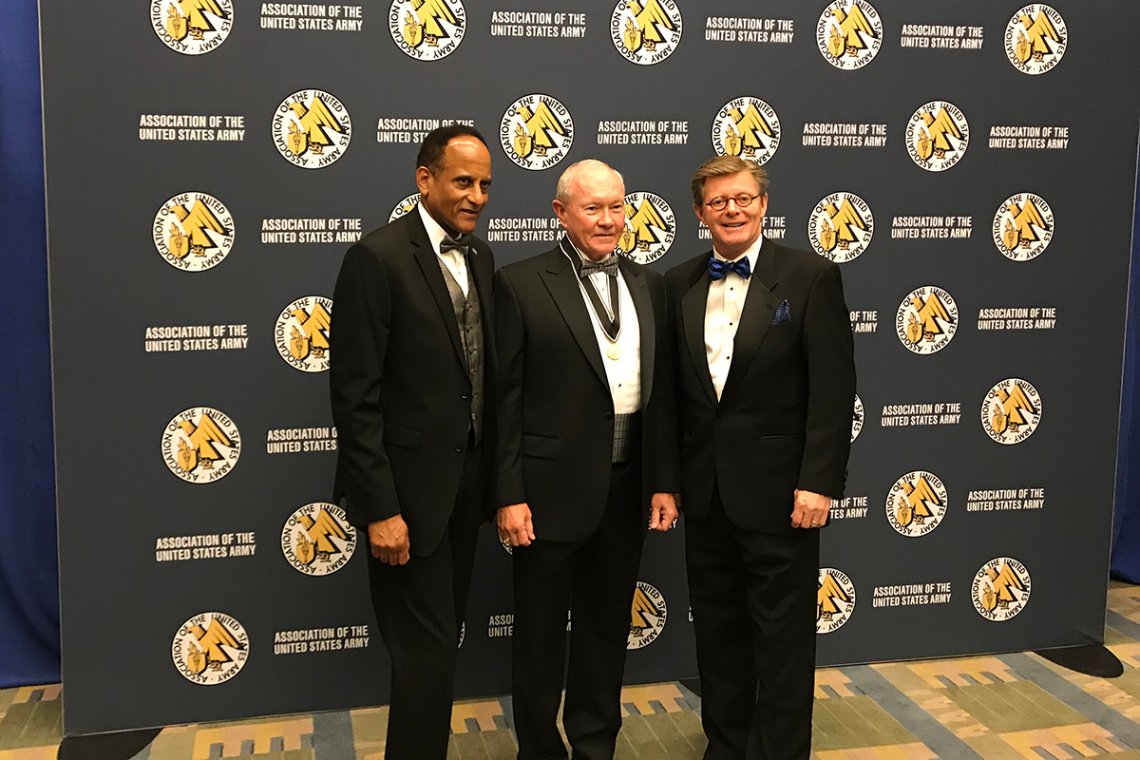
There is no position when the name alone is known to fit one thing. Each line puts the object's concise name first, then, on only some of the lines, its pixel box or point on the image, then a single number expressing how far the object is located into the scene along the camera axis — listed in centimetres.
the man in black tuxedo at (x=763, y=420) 267
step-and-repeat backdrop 310
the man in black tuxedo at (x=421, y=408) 245
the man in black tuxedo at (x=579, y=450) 264
